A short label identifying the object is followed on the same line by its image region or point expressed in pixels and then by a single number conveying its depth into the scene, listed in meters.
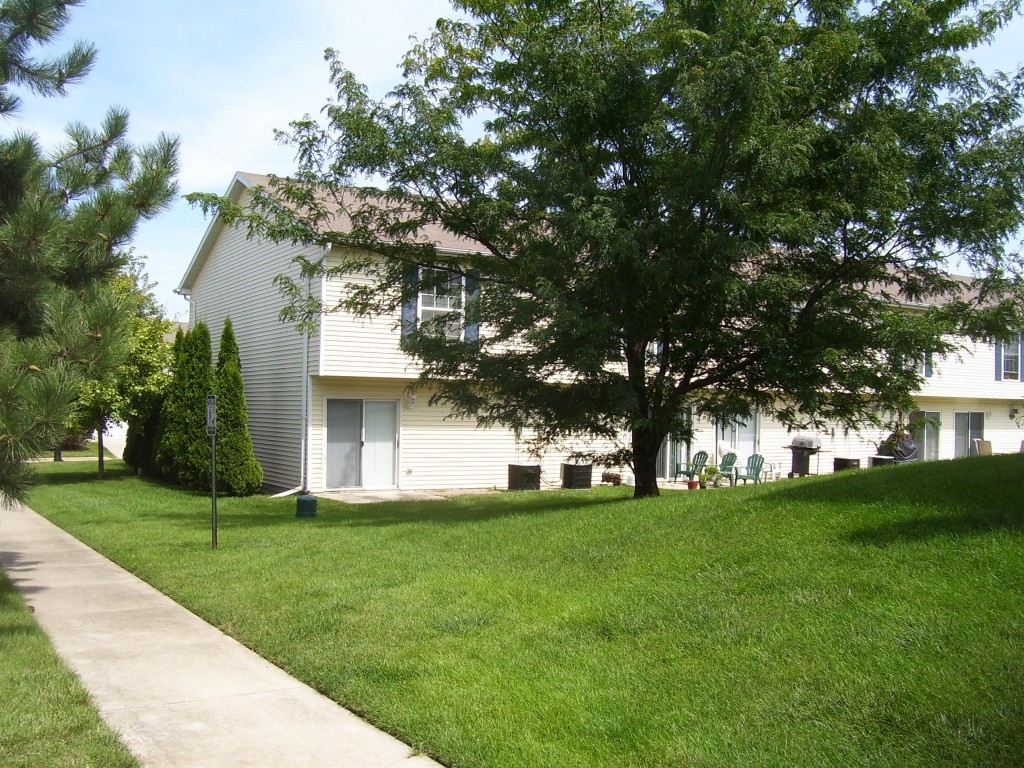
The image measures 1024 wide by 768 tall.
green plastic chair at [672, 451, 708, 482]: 21.31
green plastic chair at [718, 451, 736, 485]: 21.02
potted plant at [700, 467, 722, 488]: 19.78
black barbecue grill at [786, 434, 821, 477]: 21.17
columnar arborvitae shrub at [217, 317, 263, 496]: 18.48
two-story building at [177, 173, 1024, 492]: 18.91
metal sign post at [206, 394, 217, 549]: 11.27
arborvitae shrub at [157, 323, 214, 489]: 19.42
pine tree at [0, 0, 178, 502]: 6.89
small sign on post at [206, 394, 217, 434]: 11.33
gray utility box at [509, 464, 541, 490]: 19.75
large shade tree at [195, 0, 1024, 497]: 11.80
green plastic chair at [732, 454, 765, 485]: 20.41
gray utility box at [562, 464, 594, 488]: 20.36
